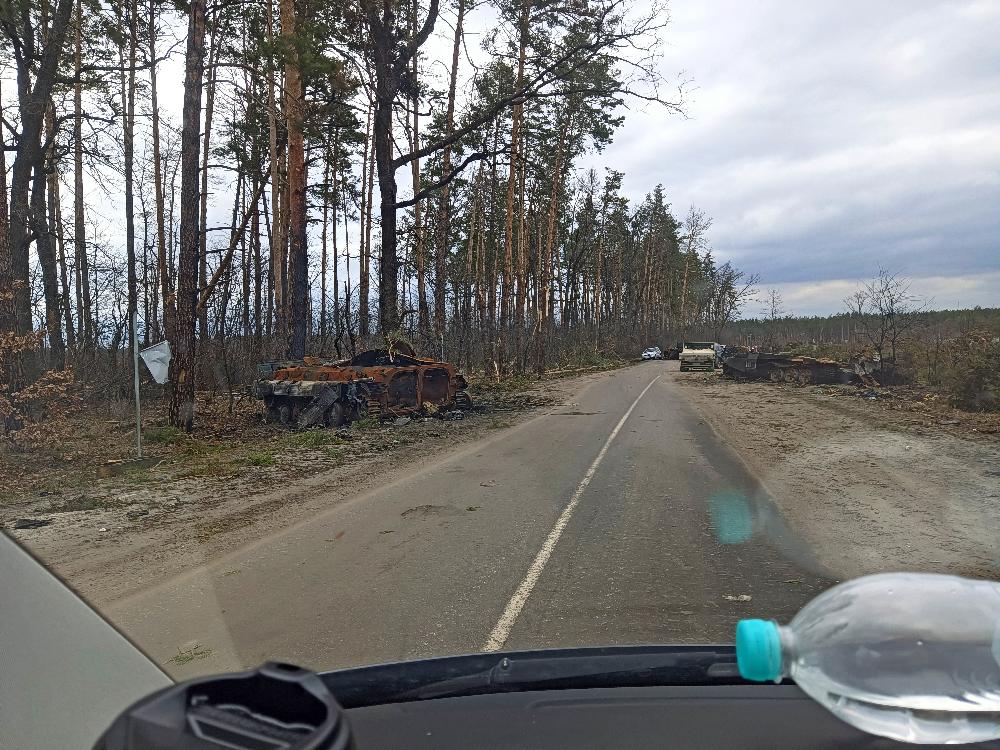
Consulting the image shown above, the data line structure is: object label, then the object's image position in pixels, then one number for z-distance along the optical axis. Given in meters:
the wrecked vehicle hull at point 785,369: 27.09
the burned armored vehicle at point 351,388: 16.44
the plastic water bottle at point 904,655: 1.63
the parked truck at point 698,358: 43.56
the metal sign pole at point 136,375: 11.73
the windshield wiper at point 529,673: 2.49
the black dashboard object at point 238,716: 1.36
